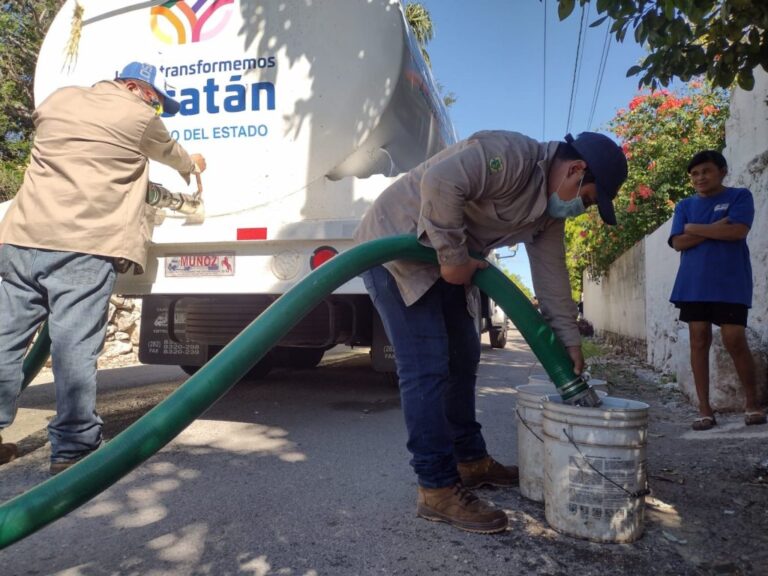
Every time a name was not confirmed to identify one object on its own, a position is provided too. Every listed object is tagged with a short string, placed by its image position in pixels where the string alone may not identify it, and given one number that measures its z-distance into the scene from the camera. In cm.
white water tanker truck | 346
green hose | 142
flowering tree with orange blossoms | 838
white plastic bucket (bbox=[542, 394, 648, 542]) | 200
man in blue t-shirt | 350
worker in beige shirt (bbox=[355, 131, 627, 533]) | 207
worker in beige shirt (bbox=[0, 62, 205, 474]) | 271
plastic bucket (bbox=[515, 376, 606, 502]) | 241
